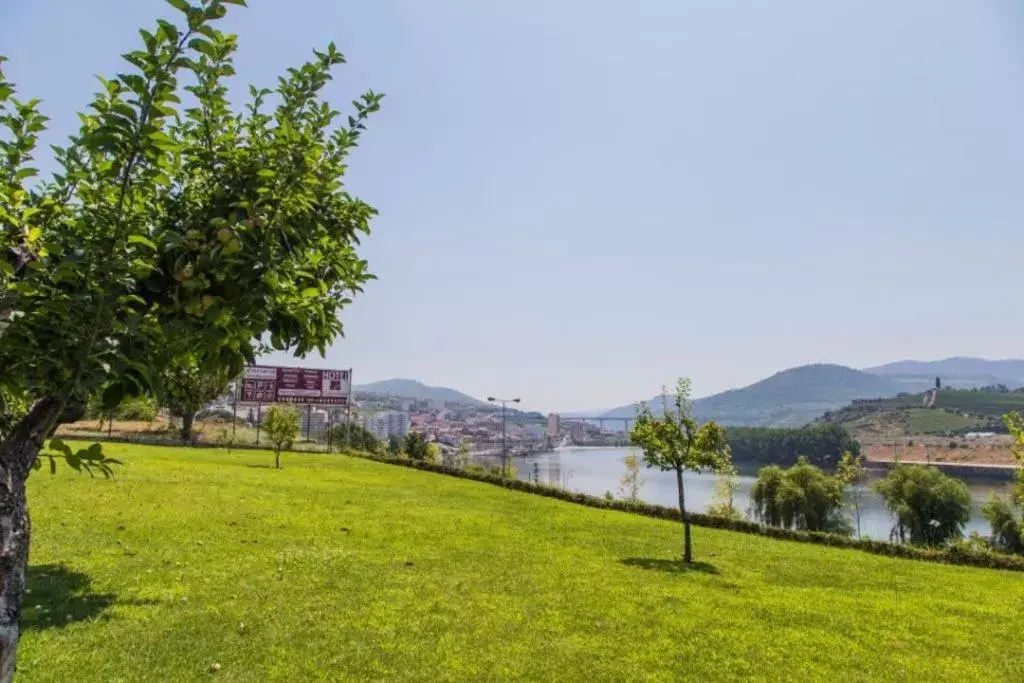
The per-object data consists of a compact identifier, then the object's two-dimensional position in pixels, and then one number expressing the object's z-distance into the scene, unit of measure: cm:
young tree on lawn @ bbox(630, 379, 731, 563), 1864
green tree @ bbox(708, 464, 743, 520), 4616
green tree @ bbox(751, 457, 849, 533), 4809
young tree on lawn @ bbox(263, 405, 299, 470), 4012
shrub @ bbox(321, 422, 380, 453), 8025
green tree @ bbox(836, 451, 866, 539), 5199
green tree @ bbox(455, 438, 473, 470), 7060
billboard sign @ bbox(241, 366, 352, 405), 5791
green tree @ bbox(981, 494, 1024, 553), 4084
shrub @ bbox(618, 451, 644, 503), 5938
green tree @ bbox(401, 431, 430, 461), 6581
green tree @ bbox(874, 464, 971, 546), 4650
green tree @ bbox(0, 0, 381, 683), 246
